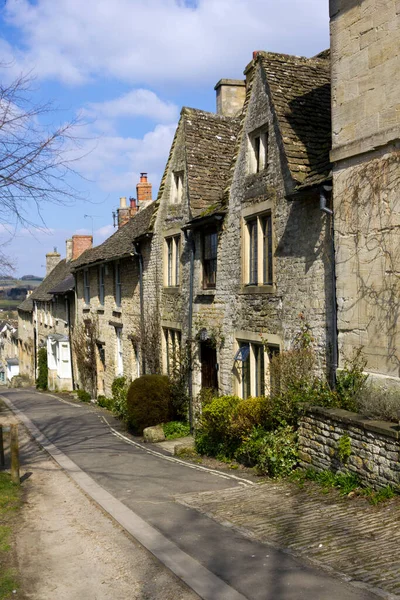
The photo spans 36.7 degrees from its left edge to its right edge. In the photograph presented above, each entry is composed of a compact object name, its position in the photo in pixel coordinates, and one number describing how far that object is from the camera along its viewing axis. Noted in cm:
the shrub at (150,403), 1733
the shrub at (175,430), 1658
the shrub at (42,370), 3769
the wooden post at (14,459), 1030
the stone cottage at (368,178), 902
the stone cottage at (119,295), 2098
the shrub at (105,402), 2398
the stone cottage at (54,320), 3416
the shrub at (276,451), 1017
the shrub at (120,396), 1990
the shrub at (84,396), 2830
